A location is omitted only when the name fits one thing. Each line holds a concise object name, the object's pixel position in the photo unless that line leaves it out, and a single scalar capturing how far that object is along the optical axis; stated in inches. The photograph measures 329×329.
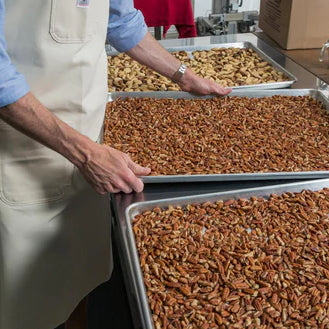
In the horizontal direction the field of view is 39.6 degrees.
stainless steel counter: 39.2
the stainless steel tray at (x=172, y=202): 35.9
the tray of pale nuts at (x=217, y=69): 71.7
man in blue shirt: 41.2
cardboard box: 84.1
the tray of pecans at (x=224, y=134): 48.2
